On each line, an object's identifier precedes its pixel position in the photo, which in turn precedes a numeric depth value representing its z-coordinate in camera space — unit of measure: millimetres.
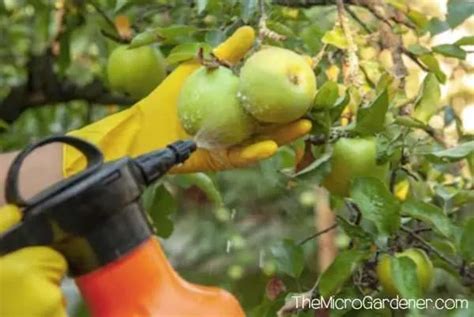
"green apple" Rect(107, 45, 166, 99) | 1934
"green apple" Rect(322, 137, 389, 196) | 1713
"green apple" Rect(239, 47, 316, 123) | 1627
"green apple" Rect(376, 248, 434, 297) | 1728
